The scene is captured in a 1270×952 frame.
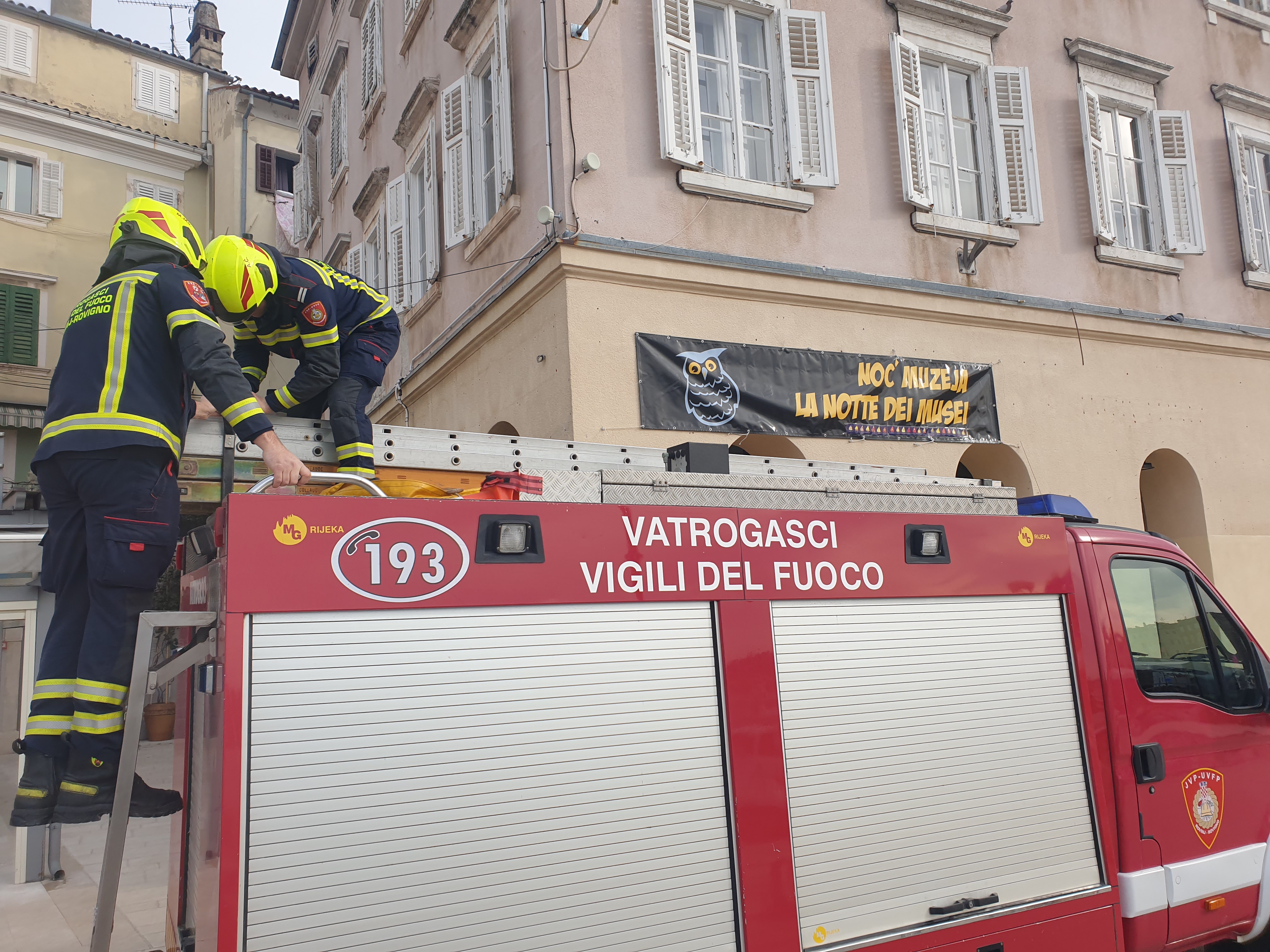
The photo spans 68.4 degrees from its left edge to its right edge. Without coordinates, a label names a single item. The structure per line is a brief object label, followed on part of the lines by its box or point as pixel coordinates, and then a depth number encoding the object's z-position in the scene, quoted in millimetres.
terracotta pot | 7207
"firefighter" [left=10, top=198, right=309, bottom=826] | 2766
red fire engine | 2525
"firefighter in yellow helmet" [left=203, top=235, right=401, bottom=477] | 3834
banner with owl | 7953
